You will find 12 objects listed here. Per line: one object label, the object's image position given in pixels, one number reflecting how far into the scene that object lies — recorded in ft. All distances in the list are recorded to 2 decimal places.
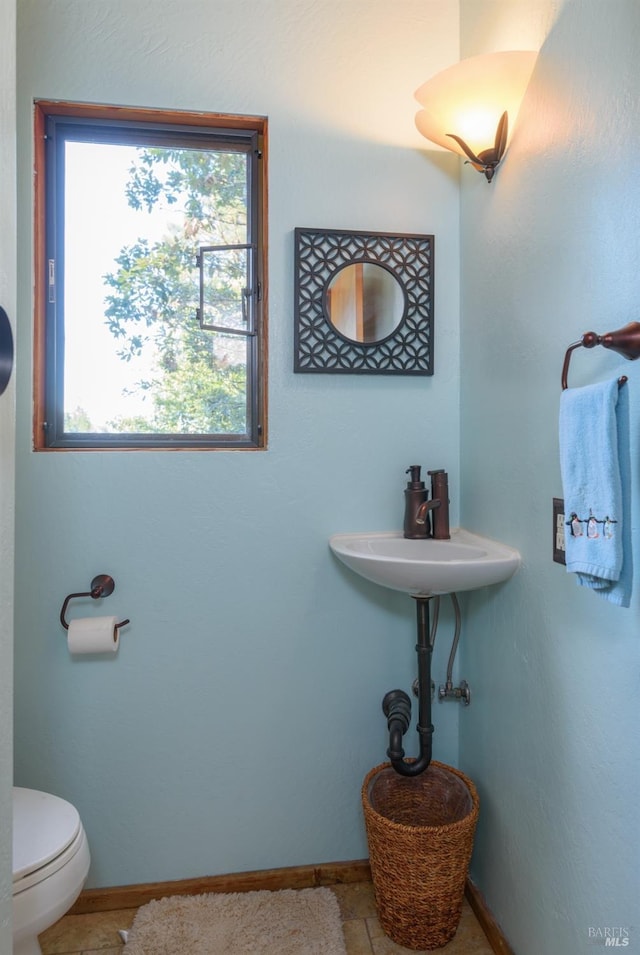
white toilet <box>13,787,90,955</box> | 3.76
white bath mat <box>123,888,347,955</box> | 4.85
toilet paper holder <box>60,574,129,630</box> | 5.20
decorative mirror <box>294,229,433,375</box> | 5.57
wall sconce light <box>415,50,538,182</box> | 4.37
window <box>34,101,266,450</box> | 5.47
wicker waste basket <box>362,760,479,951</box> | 4.65
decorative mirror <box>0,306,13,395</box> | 3.19
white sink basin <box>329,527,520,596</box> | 4.53
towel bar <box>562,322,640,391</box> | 3.00
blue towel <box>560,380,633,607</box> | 3.07
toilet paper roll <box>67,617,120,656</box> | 5.00
